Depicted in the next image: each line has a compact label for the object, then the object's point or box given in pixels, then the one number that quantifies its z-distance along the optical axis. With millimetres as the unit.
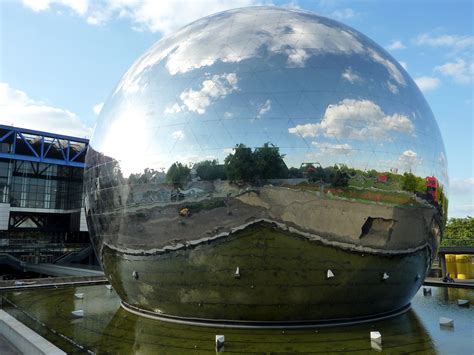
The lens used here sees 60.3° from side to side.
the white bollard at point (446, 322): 11719
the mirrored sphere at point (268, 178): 10445
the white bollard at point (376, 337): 9930
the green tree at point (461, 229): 65188
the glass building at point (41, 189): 51188
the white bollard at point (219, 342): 9625
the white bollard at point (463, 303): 14938
